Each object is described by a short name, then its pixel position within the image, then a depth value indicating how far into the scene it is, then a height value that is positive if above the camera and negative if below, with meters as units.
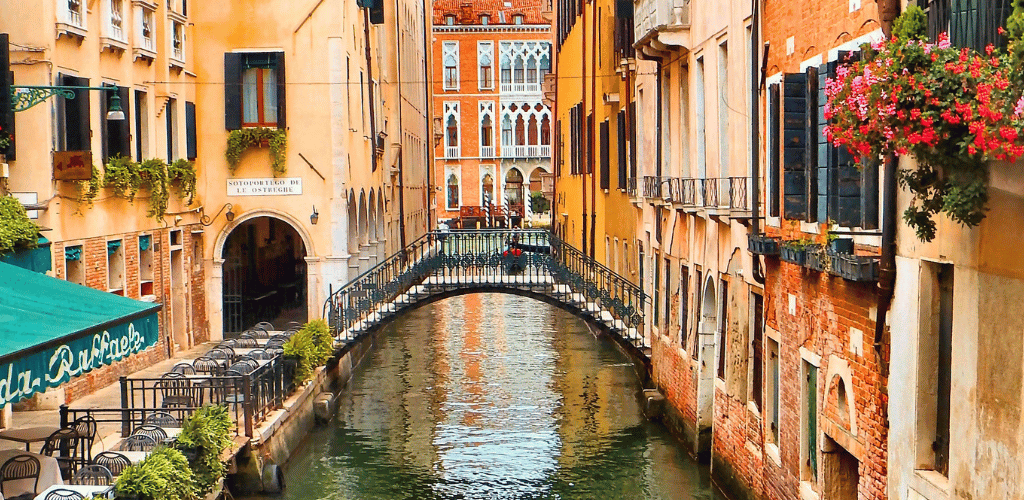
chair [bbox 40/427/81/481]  12.62 -2.51
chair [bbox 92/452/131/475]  12.02 -2.49
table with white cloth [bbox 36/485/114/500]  10.73 -2.47
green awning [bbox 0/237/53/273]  15.81 -0.79
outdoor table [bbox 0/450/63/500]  11.38 -2.53
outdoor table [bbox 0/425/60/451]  12.70 -2.36
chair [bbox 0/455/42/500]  11.33 -2.42
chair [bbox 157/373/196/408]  15.25 -2.42
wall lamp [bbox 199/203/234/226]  24.92 -0.49
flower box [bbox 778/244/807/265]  10.71 -0.58
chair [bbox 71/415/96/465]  12.71 -2.45
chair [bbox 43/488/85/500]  10.39 -2.42
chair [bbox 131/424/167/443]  13.23 -2.45
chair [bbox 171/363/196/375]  16.93 -2.31
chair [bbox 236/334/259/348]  20.52 -2.40
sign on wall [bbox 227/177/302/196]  25.05 +0.09
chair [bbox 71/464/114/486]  11.60 -2.53
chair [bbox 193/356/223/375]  17.44 -2.34
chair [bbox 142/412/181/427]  14.20 -2.49
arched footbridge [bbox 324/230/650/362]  22.42 -1.82
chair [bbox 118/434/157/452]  13.04 -2.52
